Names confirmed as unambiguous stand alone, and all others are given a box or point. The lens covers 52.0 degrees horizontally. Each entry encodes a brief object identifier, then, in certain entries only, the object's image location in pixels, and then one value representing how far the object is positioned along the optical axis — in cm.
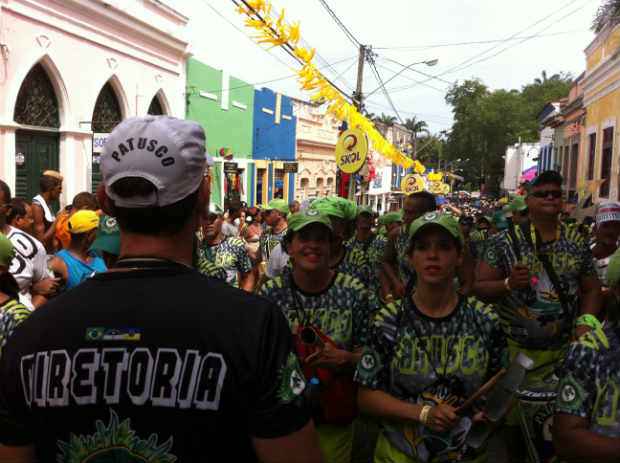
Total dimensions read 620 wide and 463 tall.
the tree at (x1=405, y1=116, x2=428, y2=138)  9016
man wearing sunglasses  393
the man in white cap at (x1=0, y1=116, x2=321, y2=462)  138
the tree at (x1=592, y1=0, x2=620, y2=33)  649
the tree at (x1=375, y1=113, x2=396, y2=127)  9084
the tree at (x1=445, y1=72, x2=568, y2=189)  7269
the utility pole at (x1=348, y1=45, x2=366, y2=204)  2130
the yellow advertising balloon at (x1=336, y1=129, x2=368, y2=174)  1400
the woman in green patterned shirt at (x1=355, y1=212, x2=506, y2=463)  269
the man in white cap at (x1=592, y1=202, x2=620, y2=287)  578
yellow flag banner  1013
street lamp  2493
